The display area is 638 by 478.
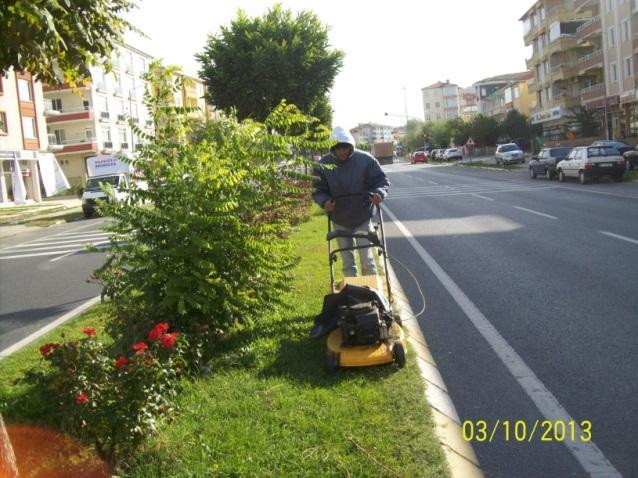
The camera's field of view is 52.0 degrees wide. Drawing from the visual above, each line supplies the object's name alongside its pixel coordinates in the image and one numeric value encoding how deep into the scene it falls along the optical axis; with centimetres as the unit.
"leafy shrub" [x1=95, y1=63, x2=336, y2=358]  504
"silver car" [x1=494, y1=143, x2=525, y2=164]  5106
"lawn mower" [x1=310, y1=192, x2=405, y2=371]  481
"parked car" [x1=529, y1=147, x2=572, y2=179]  3162
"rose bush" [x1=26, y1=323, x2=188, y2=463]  344
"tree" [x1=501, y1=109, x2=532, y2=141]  7194
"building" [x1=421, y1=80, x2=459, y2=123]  17300
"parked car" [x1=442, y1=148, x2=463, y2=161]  7697
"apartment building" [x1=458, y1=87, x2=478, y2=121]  16892
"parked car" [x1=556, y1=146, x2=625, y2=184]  2608
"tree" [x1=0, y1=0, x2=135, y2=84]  351
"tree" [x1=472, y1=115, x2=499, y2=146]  7525
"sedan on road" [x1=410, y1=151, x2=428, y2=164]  8488
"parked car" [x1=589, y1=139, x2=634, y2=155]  3222
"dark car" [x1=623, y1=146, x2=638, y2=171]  3047
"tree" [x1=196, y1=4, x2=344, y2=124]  2218
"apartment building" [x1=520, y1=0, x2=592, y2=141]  6047
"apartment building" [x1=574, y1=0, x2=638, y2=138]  4472
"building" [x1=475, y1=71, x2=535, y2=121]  9225
